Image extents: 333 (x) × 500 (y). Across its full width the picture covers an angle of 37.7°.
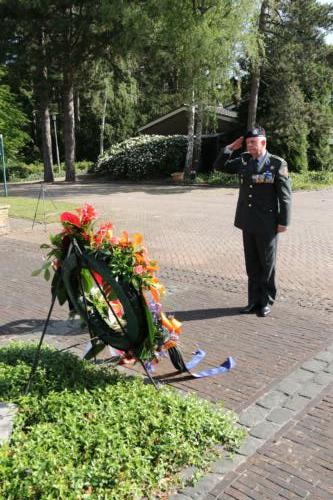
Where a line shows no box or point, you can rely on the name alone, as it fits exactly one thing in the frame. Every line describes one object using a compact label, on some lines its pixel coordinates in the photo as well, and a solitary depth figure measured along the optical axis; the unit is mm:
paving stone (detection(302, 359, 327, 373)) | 4336
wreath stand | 3463
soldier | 5379
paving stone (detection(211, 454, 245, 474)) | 2955
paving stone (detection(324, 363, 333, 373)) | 4297
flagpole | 17281
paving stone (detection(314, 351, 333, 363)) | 4547
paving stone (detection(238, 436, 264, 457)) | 3135
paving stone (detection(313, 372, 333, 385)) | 4087
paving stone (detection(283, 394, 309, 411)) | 3703
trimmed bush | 27781
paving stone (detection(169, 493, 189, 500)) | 2723
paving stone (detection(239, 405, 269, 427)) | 3508
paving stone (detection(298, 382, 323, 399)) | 3892
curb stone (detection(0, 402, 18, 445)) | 2926
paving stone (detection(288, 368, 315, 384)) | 4141
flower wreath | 3557
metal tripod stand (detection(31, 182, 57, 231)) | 12186
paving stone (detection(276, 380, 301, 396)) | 3936
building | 27297
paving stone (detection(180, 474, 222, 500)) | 2750
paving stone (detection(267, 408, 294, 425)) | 3523
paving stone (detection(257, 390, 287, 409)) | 3744
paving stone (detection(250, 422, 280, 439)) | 3338
